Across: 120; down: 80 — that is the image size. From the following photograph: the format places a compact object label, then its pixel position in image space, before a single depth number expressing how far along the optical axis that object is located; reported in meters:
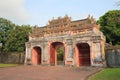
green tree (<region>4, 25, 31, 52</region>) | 31.63
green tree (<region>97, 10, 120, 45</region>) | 32.88
